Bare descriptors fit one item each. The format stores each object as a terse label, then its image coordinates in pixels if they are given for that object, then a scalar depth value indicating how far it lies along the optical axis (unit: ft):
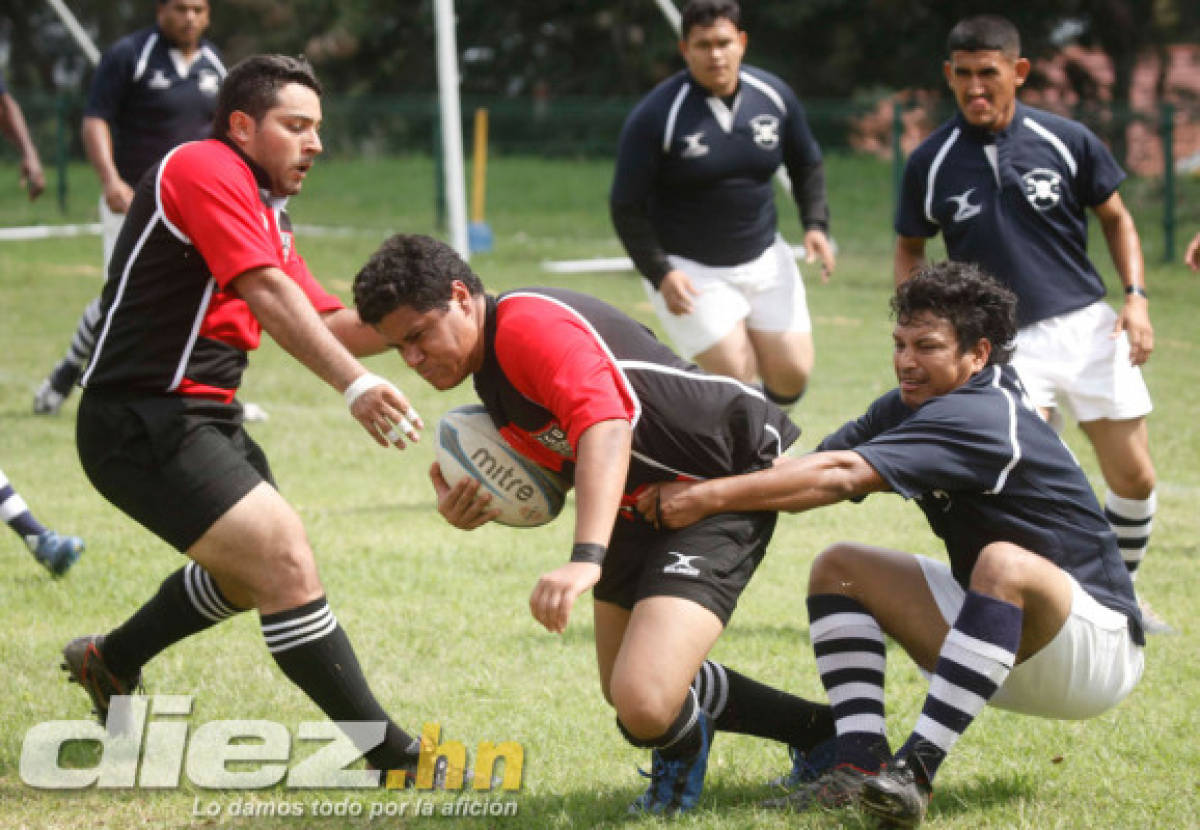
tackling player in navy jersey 25.68
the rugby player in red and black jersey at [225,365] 26.68
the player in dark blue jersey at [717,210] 48.93
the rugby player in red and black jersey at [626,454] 24.79
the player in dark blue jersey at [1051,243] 39.01
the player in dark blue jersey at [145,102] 60.95
